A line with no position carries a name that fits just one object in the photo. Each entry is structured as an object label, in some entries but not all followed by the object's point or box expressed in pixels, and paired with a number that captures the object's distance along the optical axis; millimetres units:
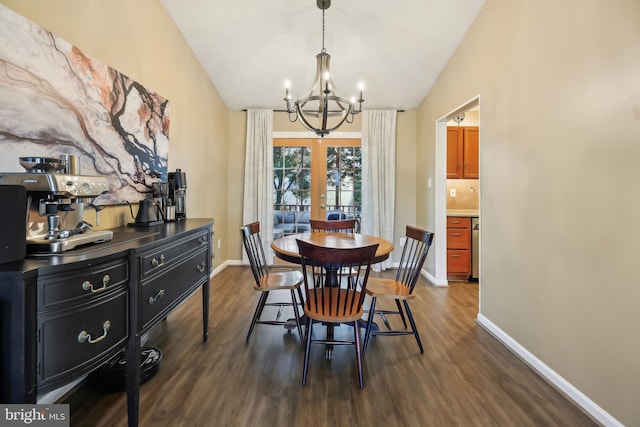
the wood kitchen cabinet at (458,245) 3844
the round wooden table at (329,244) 2070
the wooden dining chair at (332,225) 3191
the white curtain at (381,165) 4414
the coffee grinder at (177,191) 2531
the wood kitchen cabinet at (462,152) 4090
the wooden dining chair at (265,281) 2205
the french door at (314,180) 4602
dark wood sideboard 931
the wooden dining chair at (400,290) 2088
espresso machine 1142
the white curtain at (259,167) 4461
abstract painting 1361
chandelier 2283
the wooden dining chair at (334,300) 1653
